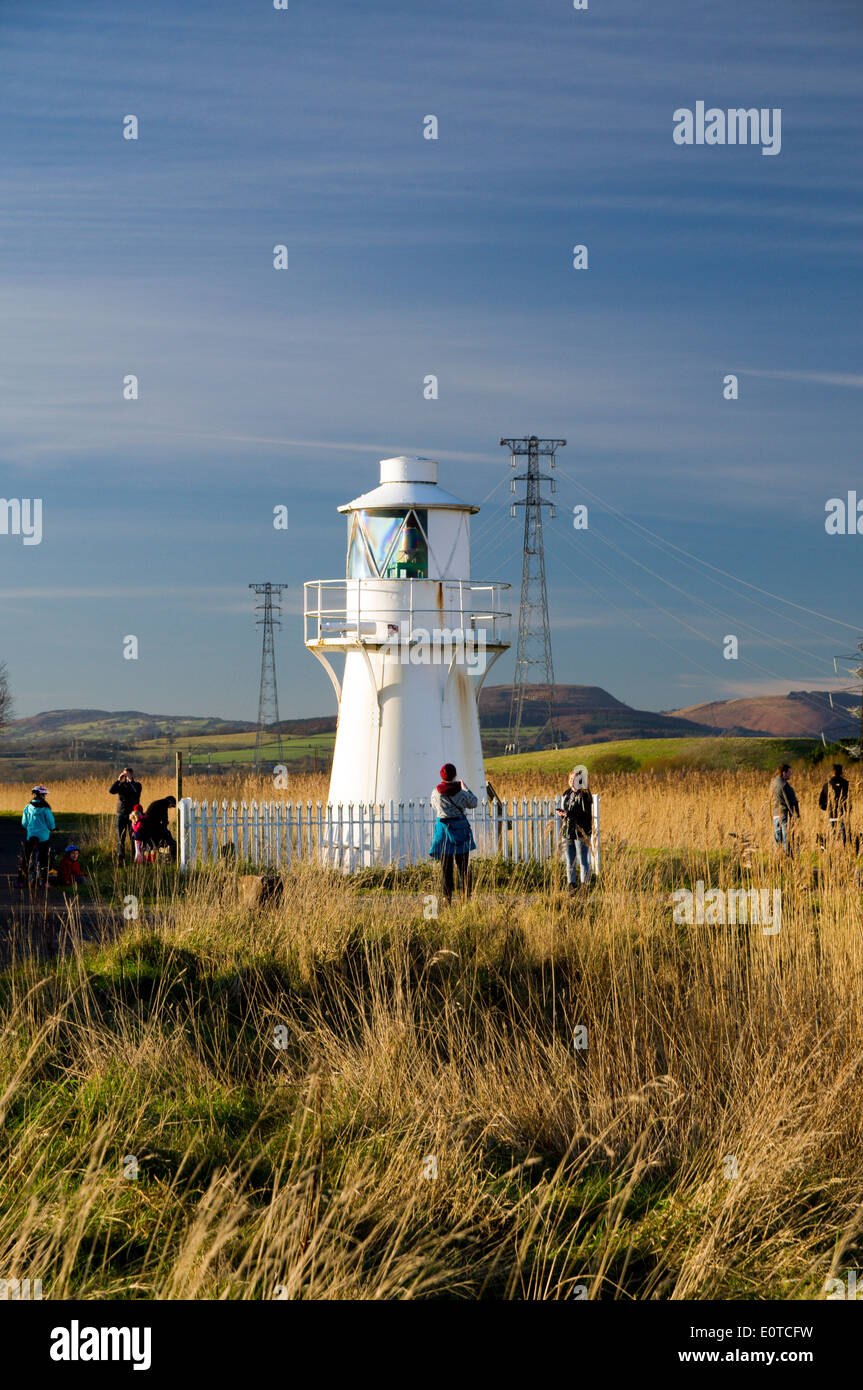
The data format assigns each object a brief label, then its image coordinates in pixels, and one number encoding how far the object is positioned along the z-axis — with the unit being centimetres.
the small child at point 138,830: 2223
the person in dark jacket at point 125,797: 2342
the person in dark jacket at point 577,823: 1788
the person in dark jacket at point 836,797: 1986
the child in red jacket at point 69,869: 2078
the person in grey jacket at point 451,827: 1625
